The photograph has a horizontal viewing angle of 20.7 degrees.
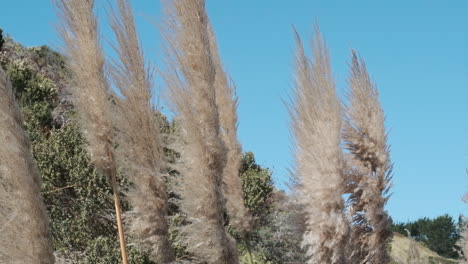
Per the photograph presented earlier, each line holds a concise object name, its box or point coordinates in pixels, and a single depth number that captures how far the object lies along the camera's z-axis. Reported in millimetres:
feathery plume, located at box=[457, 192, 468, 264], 10807
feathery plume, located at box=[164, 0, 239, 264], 8916
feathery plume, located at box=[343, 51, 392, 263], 9868
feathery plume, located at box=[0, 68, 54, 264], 7795
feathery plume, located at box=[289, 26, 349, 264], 9402
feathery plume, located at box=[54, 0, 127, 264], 8963
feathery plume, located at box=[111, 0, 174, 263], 9092
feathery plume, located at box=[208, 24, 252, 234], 10895
